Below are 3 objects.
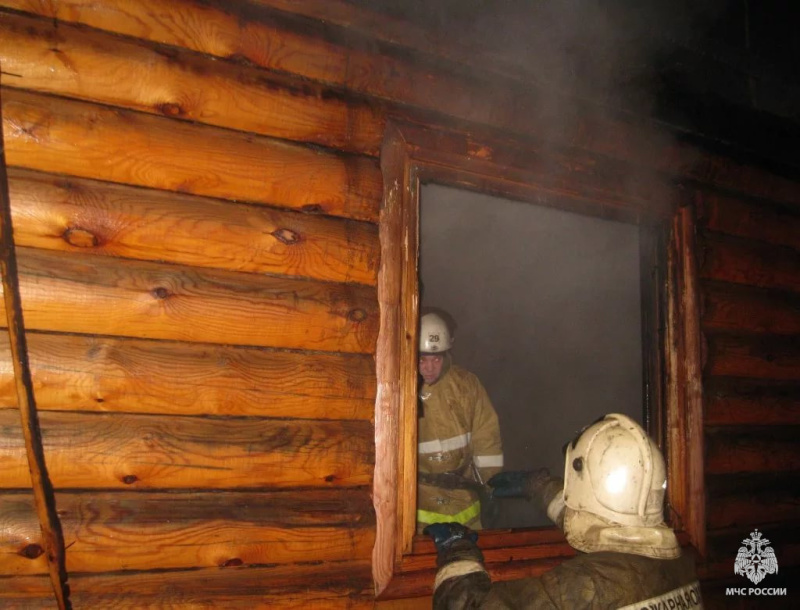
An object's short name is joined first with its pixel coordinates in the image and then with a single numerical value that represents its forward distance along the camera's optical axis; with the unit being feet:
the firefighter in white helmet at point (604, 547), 7.17
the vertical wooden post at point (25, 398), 5.92
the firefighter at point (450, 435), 15.16
